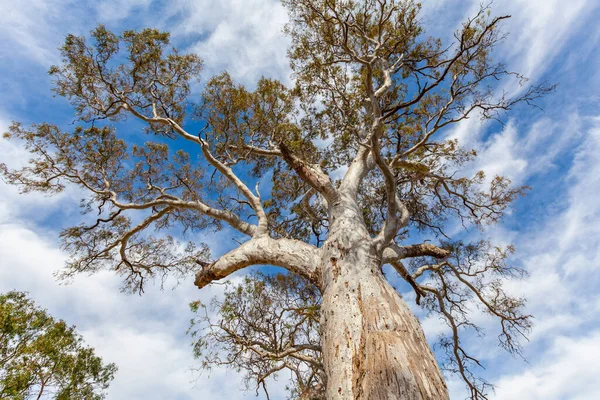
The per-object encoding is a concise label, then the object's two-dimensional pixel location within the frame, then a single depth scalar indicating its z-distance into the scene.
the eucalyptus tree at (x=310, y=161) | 4.06
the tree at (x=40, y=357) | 7.88
